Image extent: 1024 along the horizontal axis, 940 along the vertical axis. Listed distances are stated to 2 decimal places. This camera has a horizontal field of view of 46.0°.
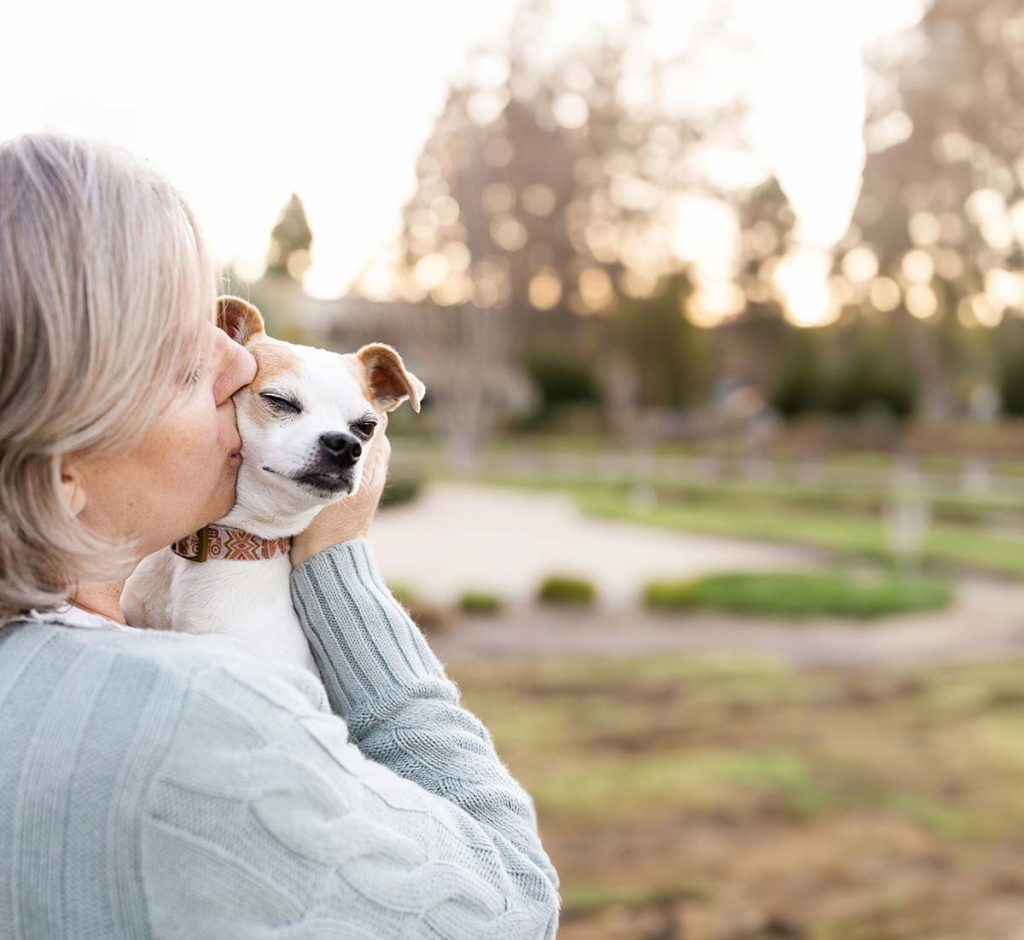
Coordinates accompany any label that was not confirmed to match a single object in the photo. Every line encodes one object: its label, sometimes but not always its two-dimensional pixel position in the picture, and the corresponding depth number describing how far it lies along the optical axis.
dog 1.35
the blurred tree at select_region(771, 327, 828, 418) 24.83
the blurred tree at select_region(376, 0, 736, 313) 22.86
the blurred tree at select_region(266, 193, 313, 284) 25.91
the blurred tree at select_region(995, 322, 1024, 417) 22.20
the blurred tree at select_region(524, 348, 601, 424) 29.58
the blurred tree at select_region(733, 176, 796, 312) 28.56
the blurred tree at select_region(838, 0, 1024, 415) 21.19
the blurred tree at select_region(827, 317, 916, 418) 24.08
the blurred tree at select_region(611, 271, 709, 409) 26.38
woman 0.91
